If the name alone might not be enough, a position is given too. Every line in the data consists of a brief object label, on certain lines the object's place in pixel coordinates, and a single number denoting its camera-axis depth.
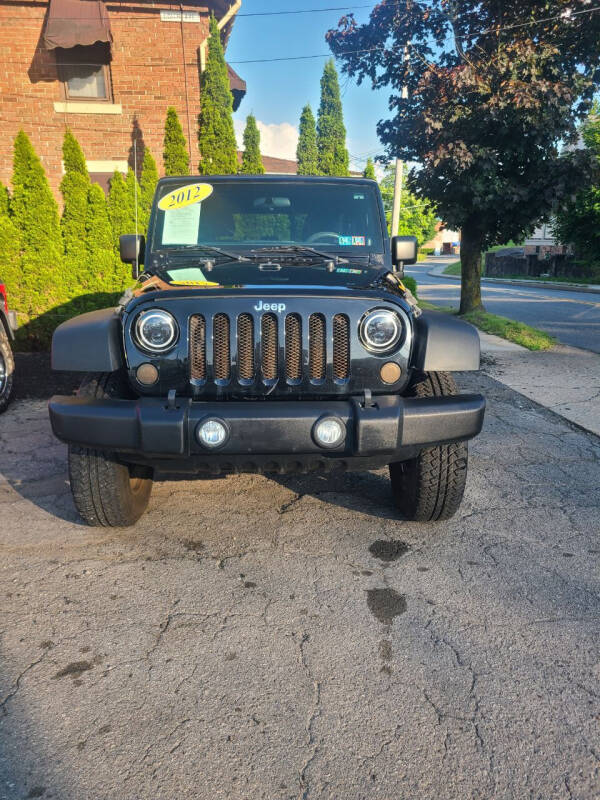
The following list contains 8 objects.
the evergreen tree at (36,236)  8.38
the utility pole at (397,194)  18.35
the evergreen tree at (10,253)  8.38
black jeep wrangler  2.64
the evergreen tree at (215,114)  13.80
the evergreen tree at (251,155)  15.09
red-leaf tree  9.25
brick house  13.38
